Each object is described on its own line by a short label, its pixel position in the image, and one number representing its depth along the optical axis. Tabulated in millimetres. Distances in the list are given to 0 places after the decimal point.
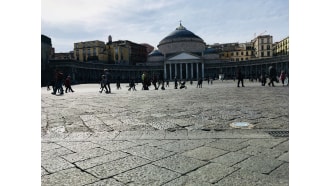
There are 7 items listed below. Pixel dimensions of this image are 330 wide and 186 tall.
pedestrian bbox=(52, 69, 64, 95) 14625
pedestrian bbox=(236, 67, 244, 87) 18625
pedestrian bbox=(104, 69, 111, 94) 15531
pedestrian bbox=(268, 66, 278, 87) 16891
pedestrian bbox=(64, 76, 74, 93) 17173
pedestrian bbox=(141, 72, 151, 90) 18061
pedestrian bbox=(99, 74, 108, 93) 15702
